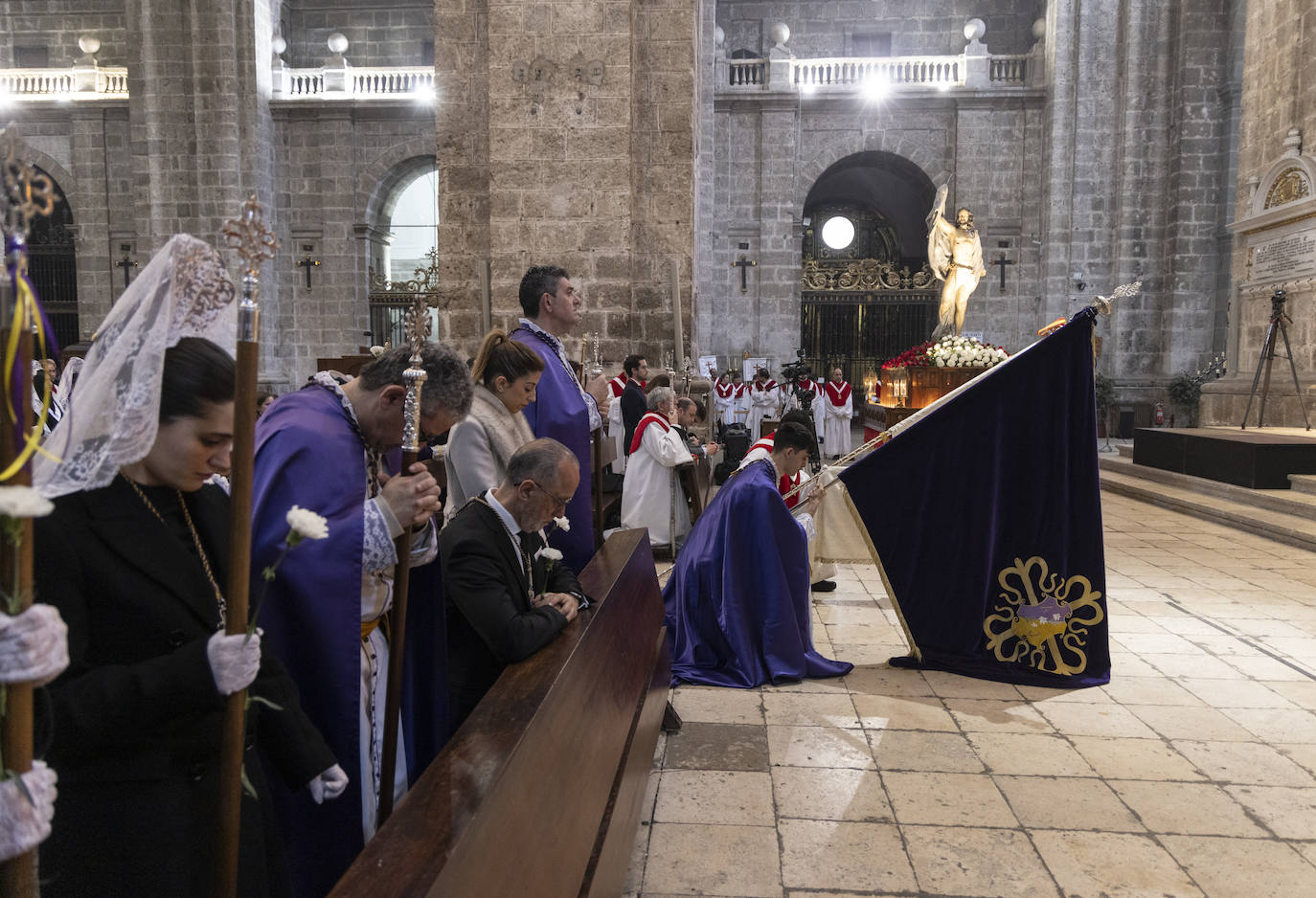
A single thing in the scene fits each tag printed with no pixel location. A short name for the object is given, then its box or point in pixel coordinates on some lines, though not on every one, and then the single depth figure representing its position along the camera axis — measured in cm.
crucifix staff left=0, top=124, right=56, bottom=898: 89
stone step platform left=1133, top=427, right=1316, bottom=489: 901
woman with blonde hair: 335
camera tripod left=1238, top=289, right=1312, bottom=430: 1064
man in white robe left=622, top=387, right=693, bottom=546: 656
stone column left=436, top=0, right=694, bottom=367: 755
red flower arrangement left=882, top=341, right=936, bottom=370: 1147
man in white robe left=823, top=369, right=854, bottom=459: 1511
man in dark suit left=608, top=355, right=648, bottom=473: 732
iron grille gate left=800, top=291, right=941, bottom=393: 2017
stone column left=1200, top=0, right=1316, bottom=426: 1071
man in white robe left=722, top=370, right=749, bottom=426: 1596
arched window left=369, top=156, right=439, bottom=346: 1936
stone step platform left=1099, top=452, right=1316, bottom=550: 793
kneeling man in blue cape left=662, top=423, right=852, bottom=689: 444
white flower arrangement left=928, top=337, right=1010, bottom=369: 1089
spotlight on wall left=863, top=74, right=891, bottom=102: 1794
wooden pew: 137
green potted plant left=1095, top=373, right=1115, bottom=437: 1623
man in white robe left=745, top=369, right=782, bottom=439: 1559
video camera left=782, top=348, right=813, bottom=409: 1491
